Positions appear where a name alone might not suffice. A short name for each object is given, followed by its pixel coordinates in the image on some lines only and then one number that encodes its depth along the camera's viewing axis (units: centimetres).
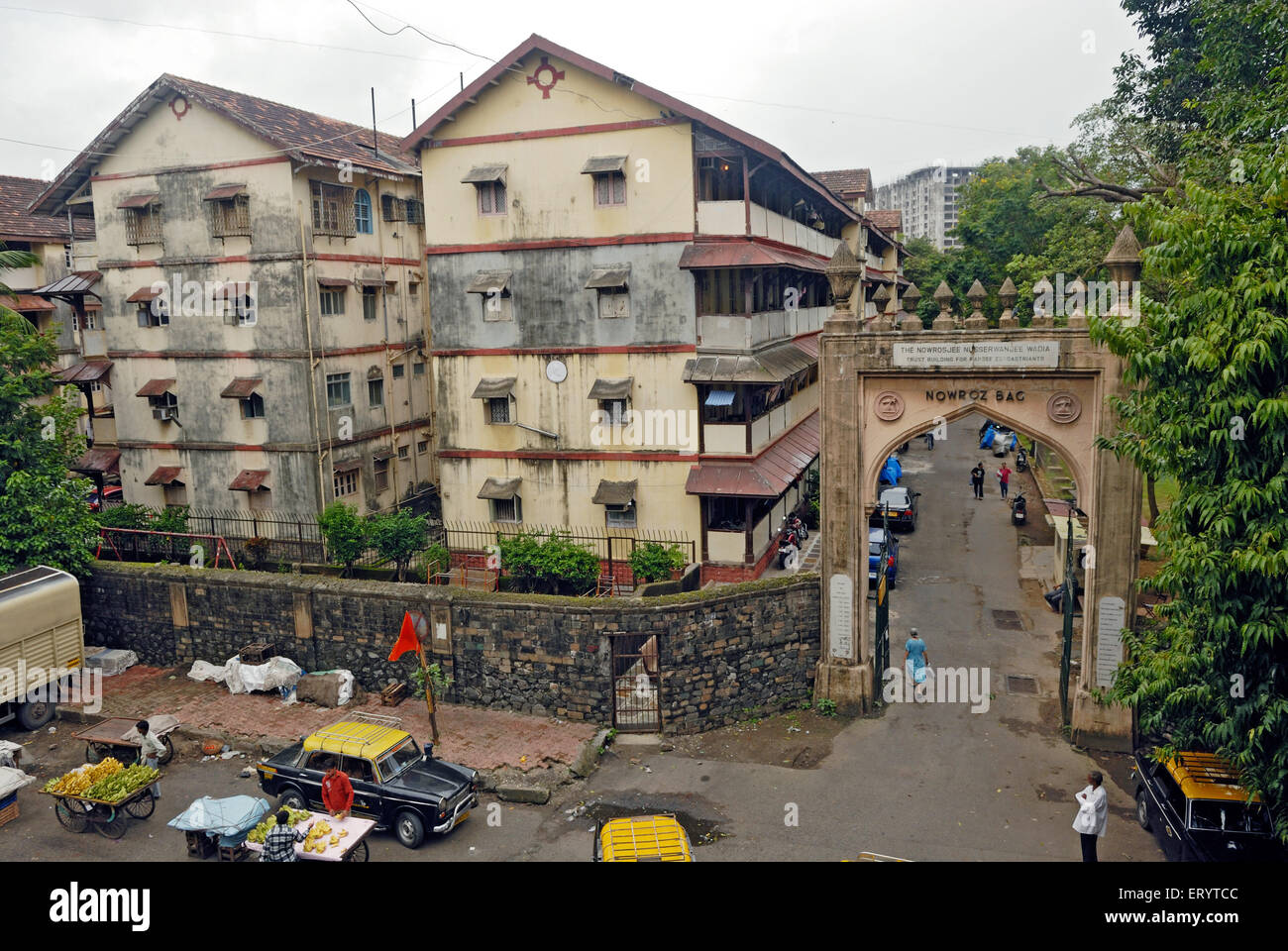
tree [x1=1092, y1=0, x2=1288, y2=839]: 1128
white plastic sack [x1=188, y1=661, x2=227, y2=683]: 2153
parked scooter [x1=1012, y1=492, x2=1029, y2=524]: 3428
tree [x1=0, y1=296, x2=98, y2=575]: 2158
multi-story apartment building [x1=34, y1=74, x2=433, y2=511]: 2828
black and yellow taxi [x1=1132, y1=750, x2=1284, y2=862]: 1238
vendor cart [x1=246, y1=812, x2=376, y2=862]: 1370
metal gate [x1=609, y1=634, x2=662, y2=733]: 1891
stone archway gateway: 1716
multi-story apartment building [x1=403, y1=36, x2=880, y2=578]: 2445
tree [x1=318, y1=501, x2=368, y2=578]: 2600
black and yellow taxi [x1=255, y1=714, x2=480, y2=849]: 1507
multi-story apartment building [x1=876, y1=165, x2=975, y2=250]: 19012
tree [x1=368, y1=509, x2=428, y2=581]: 2602
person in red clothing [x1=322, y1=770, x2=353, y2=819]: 1472
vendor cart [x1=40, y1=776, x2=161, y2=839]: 1541
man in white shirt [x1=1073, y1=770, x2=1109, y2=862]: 1348
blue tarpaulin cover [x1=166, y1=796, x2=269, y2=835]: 1434
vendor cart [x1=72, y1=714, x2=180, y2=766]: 1753
